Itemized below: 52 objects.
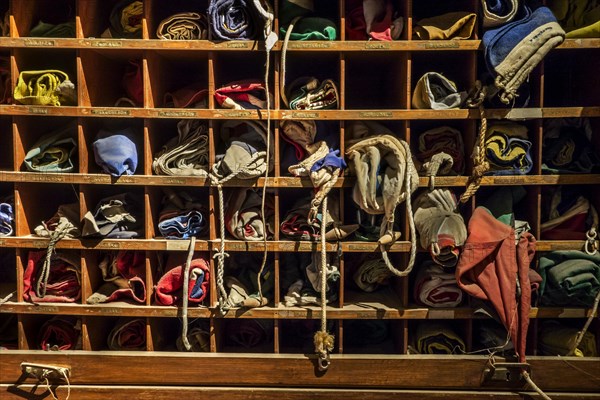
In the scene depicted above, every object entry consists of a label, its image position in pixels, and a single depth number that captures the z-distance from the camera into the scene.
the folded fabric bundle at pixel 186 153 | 2.12
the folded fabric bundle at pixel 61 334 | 2.22
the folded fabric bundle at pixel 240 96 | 2.10
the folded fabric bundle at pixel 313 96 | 2.10
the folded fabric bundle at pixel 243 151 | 2.05
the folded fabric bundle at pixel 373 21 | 2.08
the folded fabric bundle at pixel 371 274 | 2.22
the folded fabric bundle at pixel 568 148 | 2.11
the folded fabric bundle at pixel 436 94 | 2.04
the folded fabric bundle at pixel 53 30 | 2.17
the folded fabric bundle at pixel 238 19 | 2.01
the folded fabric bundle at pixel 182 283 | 2.12
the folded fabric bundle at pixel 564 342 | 2.11
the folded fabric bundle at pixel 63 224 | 2.11
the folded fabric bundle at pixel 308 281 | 2.12
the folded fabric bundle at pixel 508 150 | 2.08
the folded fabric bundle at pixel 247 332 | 2.28
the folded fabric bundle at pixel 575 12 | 2.12
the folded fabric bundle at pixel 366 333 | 2.33
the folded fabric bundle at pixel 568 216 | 2.12
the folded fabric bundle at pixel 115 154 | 2.04
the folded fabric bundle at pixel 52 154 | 2.12
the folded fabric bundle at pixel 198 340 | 2.20
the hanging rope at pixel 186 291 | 2.06
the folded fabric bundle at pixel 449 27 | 2.04
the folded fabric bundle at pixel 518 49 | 1.95
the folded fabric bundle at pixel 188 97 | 2.19
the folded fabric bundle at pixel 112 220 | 2.07
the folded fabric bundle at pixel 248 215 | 2.12
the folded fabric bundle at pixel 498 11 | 2.00
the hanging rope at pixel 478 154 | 2.01
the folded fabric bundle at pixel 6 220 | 2.15
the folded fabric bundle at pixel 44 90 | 2.09
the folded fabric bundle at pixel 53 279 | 2.13
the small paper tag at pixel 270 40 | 2.00
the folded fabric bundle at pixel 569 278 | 2.02
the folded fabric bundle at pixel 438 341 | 2.13
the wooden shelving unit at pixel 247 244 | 2.04
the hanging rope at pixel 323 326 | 2.03
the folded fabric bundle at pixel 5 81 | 2.22
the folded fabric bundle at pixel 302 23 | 2.06
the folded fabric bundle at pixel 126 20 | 2.18
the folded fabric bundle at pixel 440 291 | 2.11
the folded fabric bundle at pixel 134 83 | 2.21
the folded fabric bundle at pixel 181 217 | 2.14
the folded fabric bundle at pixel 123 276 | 2.15
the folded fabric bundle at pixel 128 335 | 2.21
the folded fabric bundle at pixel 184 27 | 2.09
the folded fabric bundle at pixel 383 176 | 2.01
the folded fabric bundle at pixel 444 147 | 2.12
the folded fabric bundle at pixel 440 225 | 1.99
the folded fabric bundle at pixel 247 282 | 2.12
